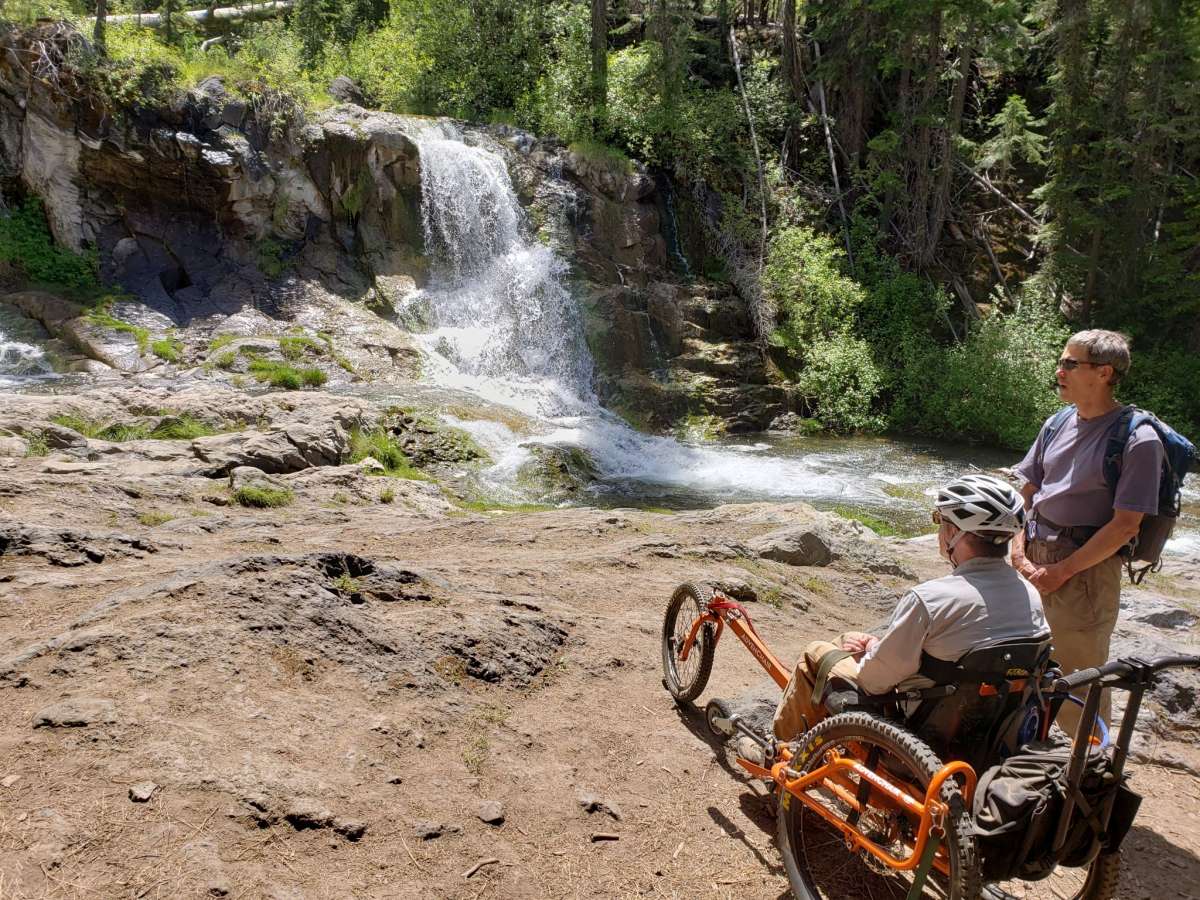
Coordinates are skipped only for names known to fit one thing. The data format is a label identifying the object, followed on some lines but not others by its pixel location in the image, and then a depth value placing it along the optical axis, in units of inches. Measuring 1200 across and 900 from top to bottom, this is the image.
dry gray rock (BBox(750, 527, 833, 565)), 272.8
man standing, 123.9
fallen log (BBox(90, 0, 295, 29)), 997.2
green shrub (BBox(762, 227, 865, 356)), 727.1
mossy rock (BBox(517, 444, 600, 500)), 440.5
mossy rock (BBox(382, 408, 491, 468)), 445.4
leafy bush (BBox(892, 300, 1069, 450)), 649.6
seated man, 102.2
